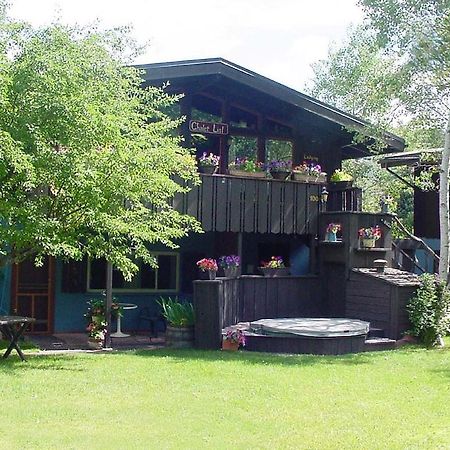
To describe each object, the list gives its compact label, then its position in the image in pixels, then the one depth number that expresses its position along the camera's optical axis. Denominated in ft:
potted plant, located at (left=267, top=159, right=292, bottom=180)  46.19
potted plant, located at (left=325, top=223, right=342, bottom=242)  45.55
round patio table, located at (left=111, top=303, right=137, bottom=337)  42.47
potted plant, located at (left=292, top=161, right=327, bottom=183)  47.14
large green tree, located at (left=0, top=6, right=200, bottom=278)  29.40
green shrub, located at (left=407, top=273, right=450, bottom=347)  39.70
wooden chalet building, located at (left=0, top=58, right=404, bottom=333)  43.78
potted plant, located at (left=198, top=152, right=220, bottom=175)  42.98
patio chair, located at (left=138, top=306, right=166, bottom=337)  44.31
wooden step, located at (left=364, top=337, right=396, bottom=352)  38.81
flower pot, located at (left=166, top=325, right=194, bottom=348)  38.19
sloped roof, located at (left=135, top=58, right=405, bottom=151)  42.27
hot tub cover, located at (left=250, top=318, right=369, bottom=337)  37.29
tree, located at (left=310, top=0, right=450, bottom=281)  44.73
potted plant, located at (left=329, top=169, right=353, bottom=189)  48.91
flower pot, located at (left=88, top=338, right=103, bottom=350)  38.04
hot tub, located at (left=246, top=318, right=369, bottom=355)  37.11
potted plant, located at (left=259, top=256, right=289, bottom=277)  44.06
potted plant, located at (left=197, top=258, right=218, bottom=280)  38.50
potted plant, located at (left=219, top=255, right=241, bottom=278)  41.16
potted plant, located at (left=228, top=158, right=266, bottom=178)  45.06
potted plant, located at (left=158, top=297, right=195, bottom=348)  38.19
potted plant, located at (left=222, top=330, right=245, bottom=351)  37.42
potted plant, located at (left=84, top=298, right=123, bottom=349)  38.09
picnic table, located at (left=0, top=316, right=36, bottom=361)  31.27
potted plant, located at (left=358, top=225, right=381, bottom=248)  44.86
